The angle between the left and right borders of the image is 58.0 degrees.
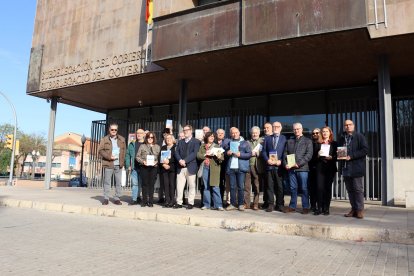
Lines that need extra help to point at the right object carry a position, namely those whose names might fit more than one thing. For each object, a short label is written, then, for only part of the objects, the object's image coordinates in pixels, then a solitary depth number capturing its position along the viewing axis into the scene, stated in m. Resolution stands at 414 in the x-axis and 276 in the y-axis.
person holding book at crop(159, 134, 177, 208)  8.74
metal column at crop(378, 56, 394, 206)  9.47
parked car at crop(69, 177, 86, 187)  29.01
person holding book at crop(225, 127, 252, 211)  8.07
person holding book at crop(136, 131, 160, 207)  8.91
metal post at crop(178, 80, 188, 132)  12.79
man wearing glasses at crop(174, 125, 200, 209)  8.47
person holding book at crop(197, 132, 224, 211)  8.23
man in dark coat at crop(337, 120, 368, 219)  7.09
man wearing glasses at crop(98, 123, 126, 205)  9.20
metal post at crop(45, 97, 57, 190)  15.60
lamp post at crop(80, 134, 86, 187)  23.51
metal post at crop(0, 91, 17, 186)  21.47
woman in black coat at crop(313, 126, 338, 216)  7.45
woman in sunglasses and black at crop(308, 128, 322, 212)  7.74
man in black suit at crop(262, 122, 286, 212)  7.93
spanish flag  11.80
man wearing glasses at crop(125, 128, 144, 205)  9.61
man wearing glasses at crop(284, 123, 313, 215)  7.59
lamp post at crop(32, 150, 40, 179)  48.15
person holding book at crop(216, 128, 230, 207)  8.60
